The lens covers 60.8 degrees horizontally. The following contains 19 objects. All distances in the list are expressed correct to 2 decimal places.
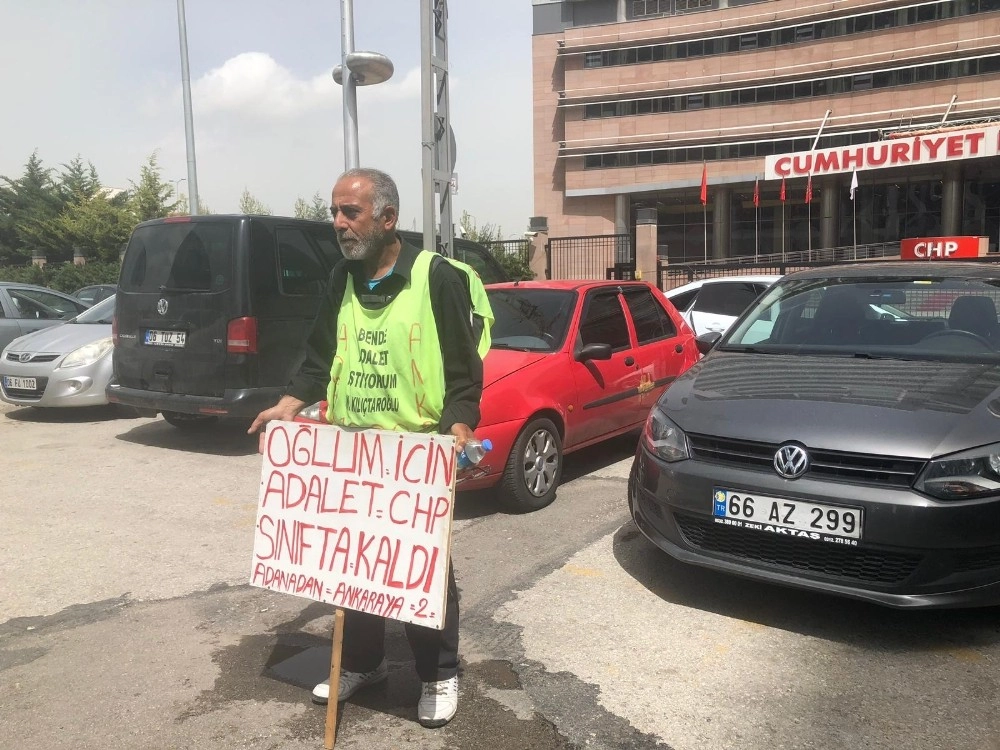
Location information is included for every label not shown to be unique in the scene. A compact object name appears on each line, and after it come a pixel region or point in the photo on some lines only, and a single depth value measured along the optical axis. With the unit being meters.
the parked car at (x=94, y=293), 16.09
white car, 11.09
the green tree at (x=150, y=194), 40.53
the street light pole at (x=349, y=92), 11.88
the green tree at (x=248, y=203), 60.16
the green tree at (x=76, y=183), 49.53
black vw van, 7.27
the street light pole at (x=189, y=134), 18.08
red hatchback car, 5.50
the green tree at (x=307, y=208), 57.09
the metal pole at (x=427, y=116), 7.89
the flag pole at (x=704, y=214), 44.00
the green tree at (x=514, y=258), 24.50
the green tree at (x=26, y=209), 48.88
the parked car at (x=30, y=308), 11.52
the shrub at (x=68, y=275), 33.66
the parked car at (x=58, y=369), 9.28
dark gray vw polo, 3.34
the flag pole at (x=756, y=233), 45.47
